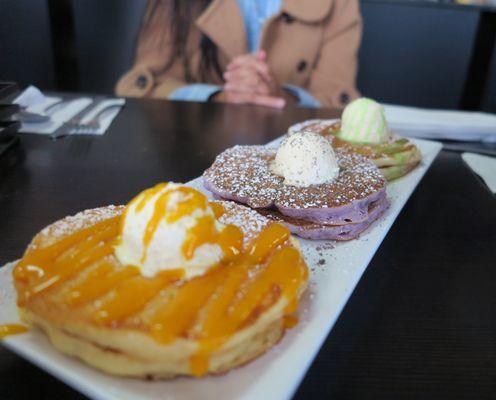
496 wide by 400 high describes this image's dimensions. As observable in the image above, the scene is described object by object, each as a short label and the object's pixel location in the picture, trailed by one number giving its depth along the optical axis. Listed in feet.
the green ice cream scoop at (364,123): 1.48
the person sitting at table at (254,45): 2.55
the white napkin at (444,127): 1.83
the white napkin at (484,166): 1.46
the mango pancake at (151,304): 0.62
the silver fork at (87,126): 1.72
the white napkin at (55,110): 1.72
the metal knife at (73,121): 1.66
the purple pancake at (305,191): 1.04
